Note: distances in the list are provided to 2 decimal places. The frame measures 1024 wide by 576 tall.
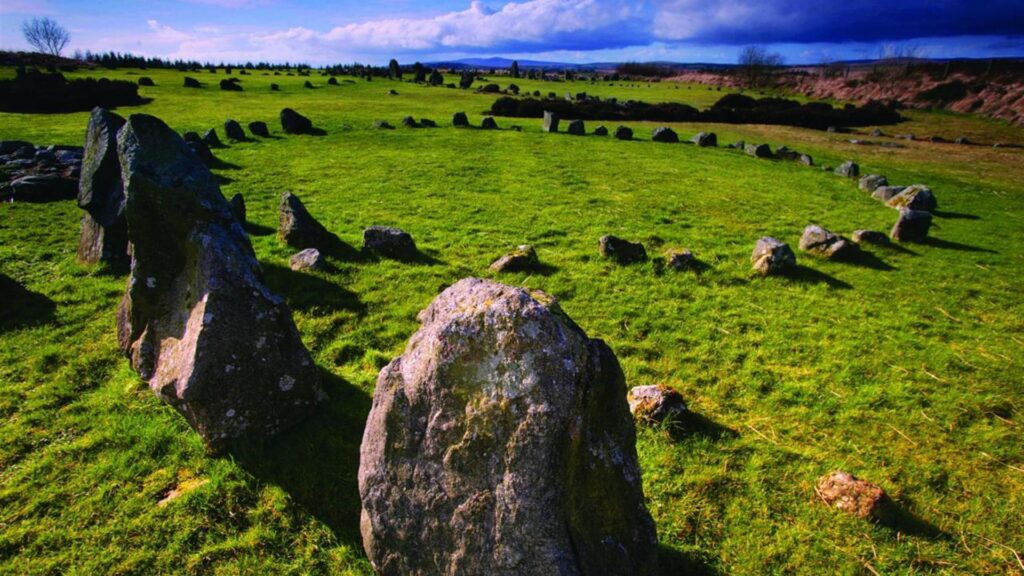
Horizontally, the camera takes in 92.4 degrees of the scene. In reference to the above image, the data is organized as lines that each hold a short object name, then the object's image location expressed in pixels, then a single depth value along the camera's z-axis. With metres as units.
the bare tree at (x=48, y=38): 117.56
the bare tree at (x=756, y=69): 78.38
